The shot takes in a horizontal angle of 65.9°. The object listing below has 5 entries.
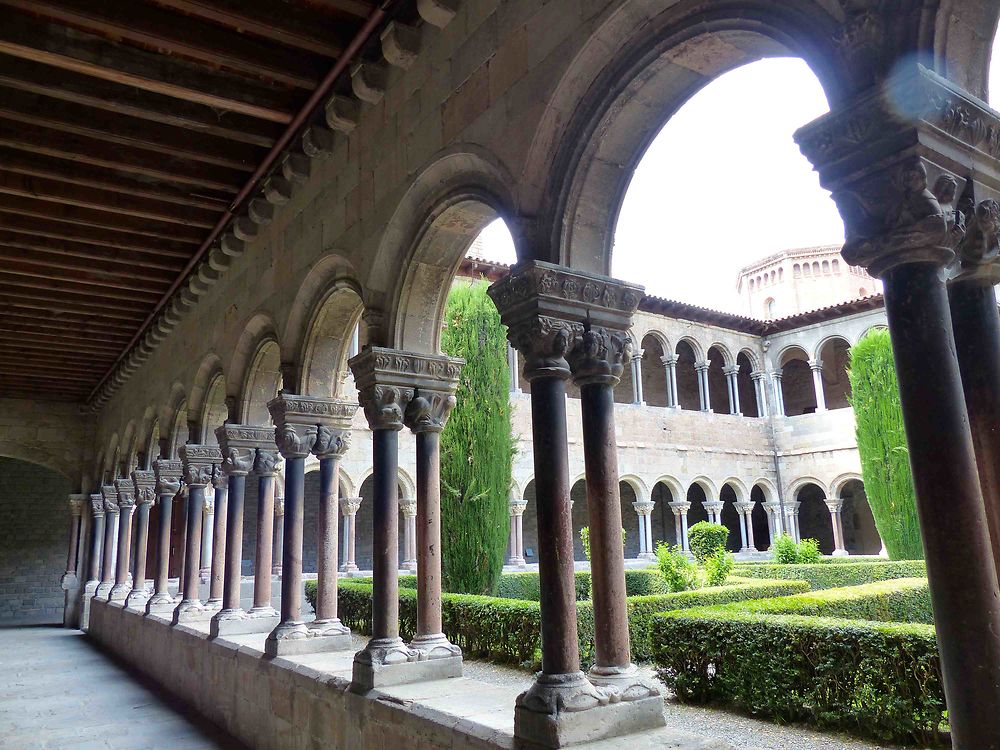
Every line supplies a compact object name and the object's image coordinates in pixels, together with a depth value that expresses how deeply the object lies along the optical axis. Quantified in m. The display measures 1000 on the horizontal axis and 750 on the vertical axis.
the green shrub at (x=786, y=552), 13.80
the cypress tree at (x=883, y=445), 13.28
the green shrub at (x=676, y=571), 8.41
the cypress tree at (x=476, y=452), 9.04
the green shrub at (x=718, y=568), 8.84
